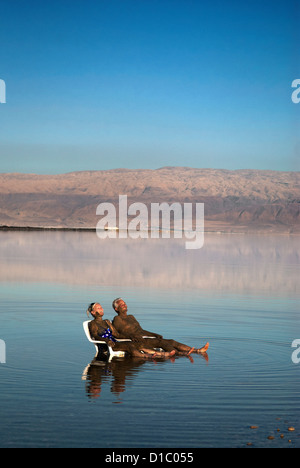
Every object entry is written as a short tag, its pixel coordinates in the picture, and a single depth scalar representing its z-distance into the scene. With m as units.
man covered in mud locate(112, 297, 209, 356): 18.62
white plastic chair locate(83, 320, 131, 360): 18.38
